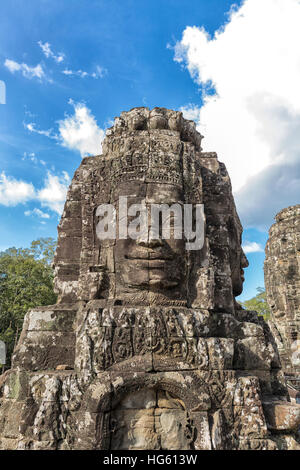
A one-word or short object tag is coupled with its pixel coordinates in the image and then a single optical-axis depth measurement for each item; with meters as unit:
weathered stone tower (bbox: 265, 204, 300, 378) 13.98
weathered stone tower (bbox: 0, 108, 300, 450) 4.06
